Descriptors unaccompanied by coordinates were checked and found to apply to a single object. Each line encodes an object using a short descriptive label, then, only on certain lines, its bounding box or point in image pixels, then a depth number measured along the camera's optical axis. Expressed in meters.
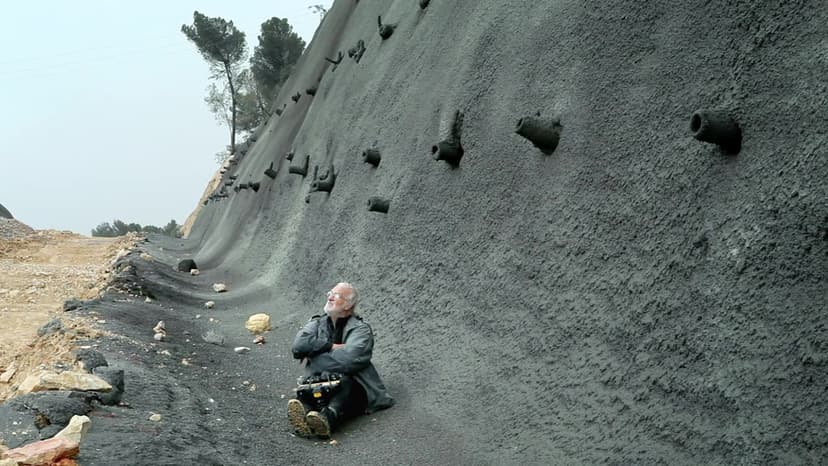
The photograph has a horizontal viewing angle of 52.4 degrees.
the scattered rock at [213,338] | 8.19
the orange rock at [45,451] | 3.26
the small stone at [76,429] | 3.61
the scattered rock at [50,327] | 6.88
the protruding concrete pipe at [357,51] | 12.43
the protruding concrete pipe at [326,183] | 10.20
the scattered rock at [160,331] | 7.87
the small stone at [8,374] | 6.21
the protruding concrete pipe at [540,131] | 5.05
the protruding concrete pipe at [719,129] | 3.54
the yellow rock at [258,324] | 8.82
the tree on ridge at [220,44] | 36.94
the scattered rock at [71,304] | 8.52
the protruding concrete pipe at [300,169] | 12.38
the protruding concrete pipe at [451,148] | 6.41
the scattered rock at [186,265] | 16.38
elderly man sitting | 5.23
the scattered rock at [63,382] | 4.63
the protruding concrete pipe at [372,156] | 8.55
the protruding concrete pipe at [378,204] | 7.47
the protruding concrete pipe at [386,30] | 10.90
